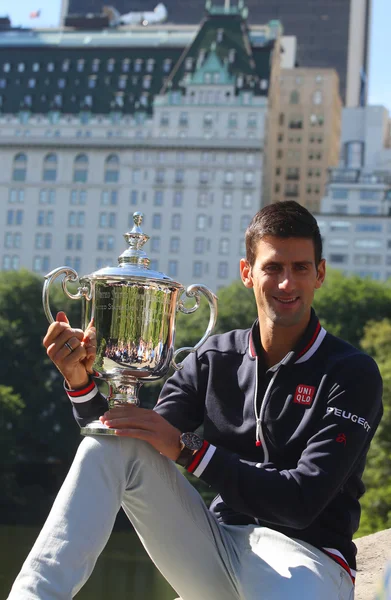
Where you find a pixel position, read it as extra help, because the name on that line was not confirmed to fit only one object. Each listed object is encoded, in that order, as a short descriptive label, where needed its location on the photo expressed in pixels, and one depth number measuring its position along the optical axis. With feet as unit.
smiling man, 13.08
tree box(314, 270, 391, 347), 166.50
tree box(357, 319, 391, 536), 82.94
